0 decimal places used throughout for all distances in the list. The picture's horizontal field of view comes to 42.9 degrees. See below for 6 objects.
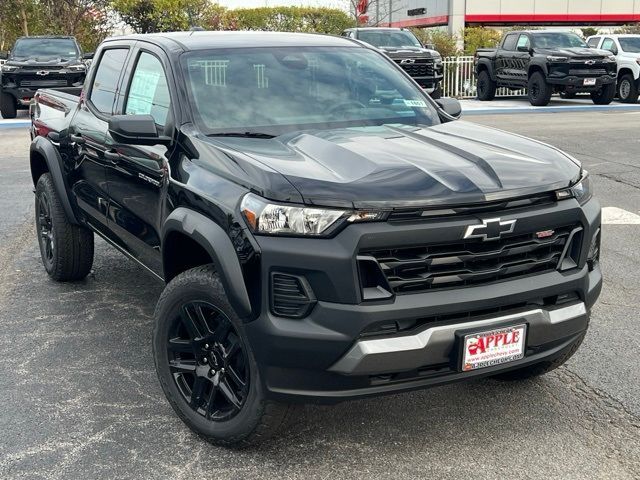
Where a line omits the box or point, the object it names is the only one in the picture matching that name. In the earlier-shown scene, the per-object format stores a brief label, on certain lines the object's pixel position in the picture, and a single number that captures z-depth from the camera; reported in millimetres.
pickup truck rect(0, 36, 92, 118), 17375
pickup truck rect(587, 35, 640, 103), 20625
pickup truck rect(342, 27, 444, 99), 19531
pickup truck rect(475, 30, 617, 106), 19188
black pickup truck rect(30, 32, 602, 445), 2928
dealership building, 40469
